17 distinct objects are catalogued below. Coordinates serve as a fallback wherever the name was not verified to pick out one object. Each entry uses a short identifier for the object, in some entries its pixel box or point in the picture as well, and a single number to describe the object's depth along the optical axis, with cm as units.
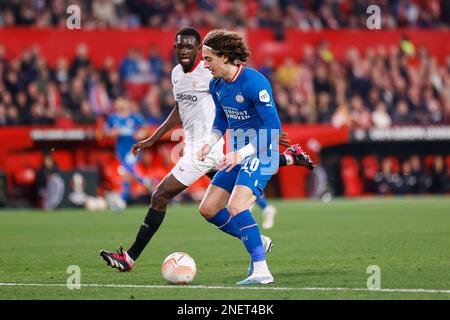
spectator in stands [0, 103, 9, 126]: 2377
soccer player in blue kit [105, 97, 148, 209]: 2383
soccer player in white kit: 1091
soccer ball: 962
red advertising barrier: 2372
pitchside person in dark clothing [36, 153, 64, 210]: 2361
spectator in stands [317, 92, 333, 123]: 2762
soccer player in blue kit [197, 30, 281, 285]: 962
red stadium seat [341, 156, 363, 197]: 2758
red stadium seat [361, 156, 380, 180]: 2775
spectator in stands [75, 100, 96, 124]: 2464
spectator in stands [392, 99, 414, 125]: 2825
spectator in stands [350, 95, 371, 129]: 2777
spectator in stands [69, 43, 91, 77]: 2598
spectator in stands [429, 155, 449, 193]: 2792
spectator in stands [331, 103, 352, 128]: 2745
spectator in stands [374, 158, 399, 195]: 2783
